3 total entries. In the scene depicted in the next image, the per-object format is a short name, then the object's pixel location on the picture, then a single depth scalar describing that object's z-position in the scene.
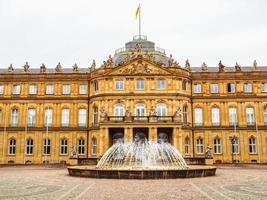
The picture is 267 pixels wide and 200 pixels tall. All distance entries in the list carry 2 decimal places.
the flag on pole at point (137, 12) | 42.41
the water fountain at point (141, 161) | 18.54
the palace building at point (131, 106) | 39.83
